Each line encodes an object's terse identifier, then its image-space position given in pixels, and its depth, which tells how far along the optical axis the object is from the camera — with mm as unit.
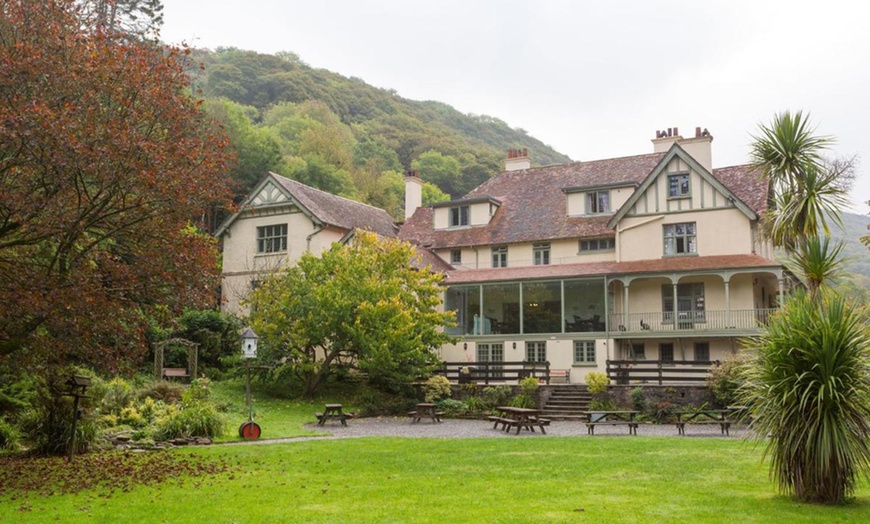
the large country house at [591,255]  33562
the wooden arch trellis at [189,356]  28584
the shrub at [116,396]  21672
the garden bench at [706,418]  21656
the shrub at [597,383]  29688
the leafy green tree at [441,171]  81625
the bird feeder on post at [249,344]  22203
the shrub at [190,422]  19875
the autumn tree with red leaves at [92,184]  12344
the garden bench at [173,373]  29347
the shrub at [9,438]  17531
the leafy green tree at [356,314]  29875
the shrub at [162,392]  24156
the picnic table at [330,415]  25438
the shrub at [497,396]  30250
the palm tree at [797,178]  19438
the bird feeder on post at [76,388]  15711
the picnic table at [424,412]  26844
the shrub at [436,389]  31219
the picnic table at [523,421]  22938
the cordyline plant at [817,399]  10836
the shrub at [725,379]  26688
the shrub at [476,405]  29767
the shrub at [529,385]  30500
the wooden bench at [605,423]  21938
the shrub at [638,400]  28547
